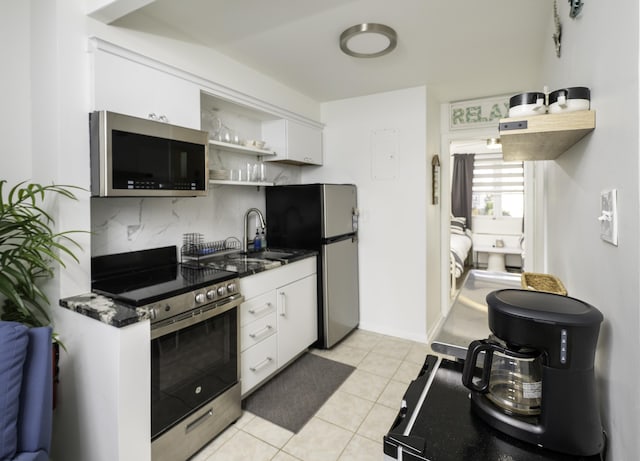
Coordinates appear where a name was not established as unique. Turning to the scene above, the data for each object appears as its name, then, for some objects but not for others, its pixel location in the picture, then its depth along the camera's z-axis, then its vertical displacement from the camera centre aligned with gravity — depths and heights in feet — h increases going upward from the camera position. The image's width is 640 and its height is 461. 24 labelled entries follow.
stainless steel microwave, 5.47 +1.19
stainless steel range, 5.36 -2.10
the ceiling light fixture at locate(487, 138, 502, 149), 16.53 +3.98
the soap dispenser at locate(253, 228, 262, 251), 10.41 -0.61
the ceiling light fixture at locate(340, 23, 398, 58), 6.89 +3.89
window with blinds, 21.27 +2.26
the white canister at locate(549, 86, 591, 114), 3.03 +1.09
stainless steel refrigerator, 9.98 -0.35
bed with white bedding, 16.33 -1.24
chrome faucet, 10.18 -0.24
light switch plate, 2.36 +0.03
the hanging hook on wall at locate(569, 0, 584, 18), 3.49 +2.26
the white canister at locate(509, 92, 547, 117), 3.26 +1.15
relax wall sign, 11.51 +3.82
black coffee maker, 2.42 -1.15
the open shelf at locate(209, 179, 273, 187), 8.12 +1.06
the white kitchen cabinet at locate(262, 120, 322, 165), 10.37 +2.60
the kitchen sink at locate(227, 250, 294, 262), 8.75 -0.89
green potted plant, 4.54 -0.40
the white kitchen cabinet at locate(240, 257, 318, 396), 7.55 -2.41
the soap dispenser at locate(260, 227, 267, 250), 10.58 -0.57
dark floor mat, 7.25 -4.04
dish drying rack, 8.24 -0.66
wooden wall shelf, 2.97 +0.88
